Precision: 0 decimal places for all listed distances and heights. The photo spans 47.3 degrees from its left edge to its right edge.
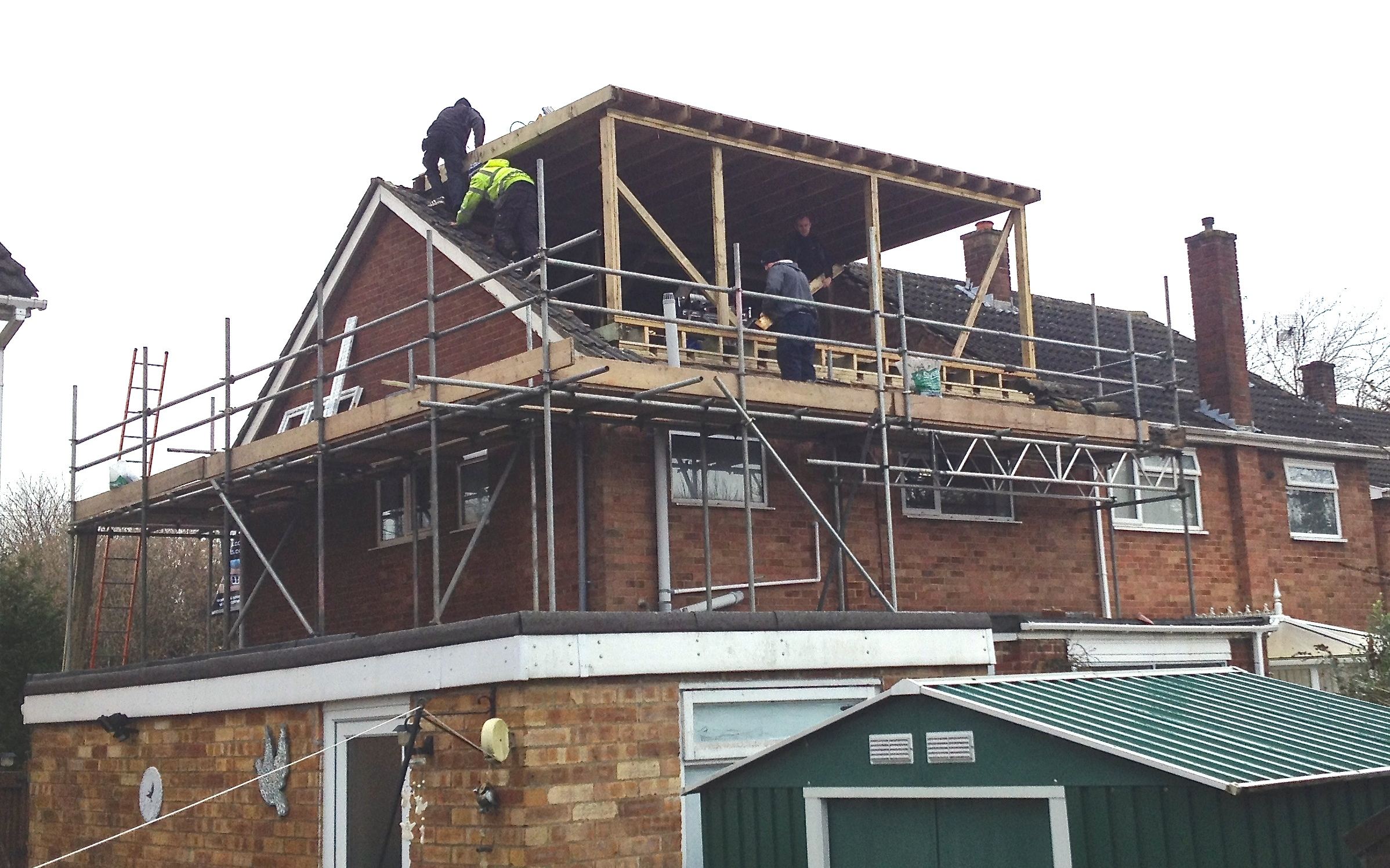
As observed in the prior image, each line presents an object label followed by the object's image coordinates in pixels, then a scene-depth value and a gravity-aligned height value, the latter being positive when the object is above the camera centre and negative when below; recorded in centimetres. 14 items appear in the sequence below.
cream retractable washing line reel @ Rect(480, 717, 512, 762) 1033 -73
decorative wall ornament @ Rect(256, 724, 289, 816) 1274 -110
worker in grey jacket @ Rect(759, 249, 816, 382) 1479 +281
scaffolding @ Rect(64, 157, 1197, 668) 1295 +173
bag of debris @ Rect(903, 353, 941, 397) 1603 +234
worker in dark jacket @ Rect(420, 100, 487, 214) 1714 +527
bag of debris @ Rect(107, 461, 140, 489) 1792 +186
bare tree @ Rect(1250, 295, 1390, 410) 4022 +661
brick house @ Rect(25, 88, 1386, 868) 1134 +95
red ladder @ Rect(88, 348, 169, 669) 1786 +105
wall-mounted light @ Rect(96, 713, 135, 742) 1480 -77
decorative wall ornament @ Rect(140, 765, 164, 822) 1424 -138
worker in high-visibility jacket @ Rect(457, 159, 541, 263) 1566 +419
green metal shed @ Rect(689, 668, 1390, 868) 770 -92
